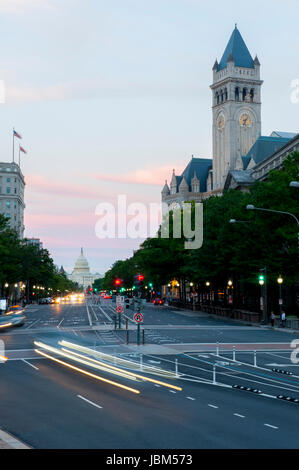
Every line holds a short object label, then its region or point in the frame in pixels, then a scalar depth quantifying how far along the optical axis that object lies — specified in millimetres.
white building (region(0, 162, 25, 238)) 195000
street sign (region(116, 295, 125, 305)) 48472
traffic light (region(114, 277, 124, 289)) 59019
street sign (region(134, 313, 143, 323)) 38250
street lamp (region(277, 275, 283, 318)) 58469
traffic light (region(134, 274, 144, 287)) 40109
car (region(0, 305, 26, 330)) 56575
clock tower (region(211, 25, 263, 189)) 193375
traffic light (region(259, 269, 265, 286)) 60656
